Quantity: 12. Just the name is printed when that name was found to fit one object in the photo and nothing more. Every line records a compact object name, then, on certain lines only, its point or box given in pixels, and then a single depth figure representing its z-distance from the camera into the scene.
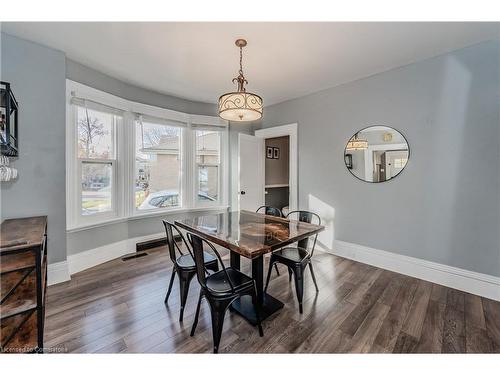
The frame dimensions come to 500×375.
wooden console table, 1.41
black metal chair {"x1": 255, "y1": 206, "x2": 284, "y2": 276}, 2.95
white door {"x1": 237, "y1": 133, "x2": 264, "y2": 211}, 3.89
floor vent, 3.10
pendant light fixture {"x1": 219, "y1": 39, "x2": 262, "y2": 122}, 1.87
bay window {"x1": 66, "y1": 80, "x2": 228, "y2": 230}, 2.73
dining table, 1.62
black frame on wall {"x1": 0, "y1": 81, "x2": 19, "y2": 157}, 1.86
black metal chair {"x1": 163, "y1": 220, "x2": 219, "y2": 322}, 1.84
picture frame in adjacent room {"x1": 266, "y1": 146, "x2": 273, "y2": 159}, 4.93
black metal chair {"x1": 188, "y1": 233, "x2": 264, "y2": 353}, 1.48
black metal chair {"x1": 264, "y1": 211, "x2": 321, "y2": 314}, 1.94
